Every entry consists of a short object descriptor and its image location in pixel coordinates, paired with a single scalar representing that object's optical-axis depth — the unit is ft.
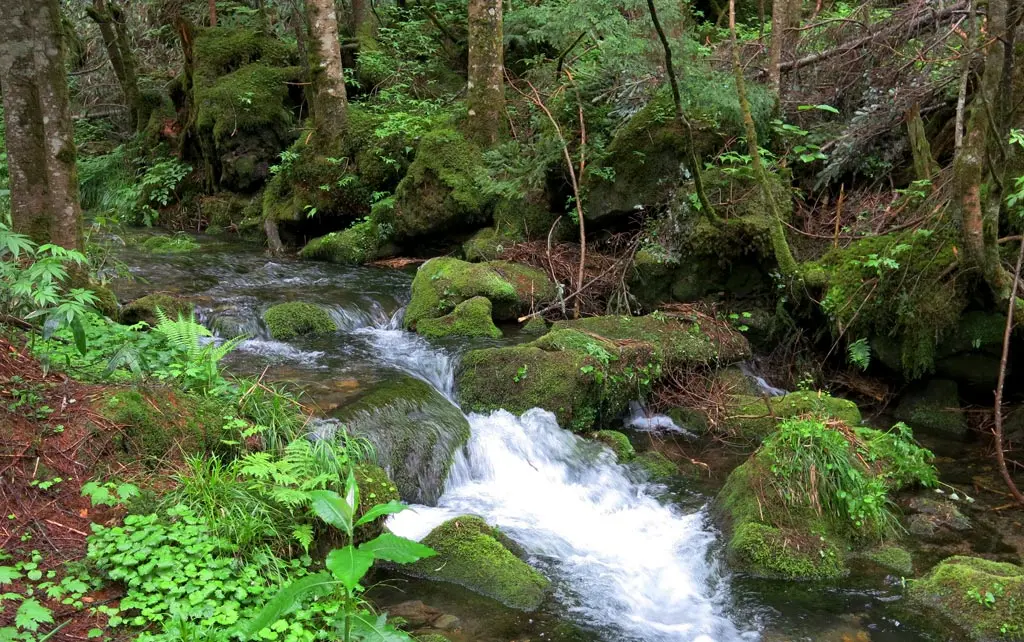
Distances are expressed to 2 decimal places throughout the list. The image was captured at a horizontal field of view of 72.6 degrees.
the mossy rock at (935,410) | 24.63
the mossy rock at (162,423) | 14.52
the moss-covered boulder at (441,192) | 38.63
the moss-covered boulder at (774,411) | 22.56
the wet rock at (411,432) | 19.62
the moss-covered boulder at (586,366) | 24.04
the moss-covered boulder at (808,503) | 16.97
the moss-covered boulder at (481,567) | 15.35
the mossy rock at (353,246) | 40.52
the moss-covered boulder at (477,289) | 30.55
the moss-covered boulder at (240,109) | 49.52
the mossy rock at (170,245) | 40.68
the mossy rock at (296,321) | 28.17
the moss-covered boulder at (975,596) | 14.35
